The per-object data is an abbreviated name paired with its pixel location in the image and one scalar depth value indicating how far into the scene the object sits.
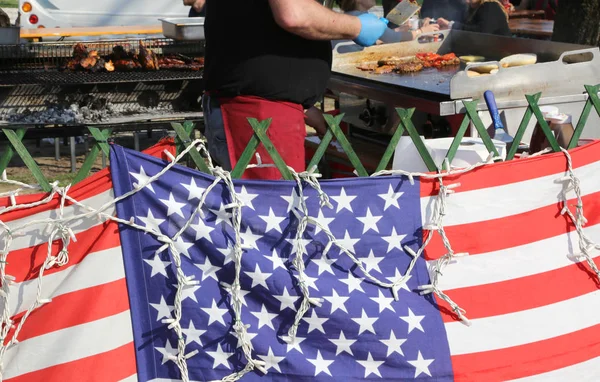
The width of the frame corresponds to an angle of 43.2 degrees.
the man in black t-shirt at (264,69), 3.50
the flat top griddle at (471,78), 4.30
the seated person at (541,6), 12.29
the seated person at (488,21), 7.07
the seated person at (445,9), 8.16
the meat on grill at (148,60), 7.17
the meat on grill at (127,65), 7.15
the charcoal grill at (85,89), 6.92
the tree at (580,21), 7.50
